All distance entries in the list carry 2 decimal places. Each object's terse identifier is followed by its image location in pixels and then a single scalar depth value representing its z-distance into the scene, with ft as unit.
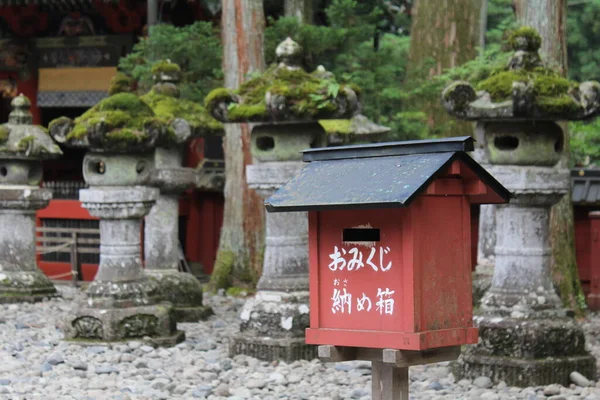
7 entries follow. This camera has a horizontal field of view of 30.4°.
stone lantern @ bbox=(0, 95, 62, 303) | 43.88
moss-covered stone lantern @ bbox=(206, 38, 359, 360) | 31.68
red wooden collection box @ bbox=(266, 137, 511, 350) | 17.65
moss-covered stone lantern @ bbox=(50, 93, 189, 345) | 33.78
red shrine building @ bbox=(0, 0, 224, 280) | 53.98
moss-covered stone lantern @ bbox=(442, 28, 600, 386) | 27.63
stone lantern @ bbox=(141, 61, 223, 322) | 38.89
